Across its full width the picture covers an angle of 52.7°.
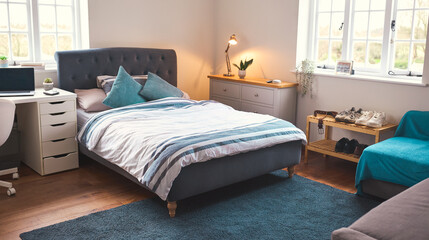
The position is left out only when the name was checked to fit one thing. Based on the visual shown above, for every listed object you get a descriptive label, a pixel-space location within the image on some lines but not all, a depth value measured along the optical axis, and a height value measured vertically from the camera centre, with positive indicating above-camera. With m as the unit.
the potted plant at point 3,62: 4.07 -0.16
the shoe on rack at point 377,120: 3.90 -0.62
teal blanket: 3.16 -0.78
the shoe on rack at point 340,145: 4.18 -0.90
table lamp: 5.25 -0.01
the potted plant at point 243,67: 5.19 -0.21
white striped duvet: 2.97 -0.66
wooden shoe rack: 3.88 -0.81
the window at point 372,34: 4.09 +0.17
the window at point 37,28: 4.37 +0.18
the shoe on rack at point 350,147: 4.14 -0.90
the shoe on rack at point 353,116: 4.06 -0.61
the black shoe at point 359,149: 4.06 -0.91
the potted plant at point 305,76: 4.73 -0.28
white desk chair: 3.15 -0.52
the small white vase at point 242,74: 5.19 -0.29
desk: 3.82 -0.76
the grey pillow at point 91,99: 4.16 -0.51
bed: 3.06 -0.80
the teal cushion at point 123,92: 4.17 -0.43
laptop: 3.88 -0.32
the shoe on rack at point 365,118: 3.98 -0.61
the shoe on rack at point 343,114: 4.12 -0.60
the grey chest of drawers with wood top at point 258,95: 4.75 -0.52
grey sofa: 1.58 -0.66
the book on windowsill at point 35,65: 4.27 -0.19
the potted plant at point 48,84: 4.00 -0.35
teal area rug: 2.80 -1.17
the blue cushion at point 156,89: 4.40 -0.42
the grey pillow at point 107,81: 4.40 -0.35
